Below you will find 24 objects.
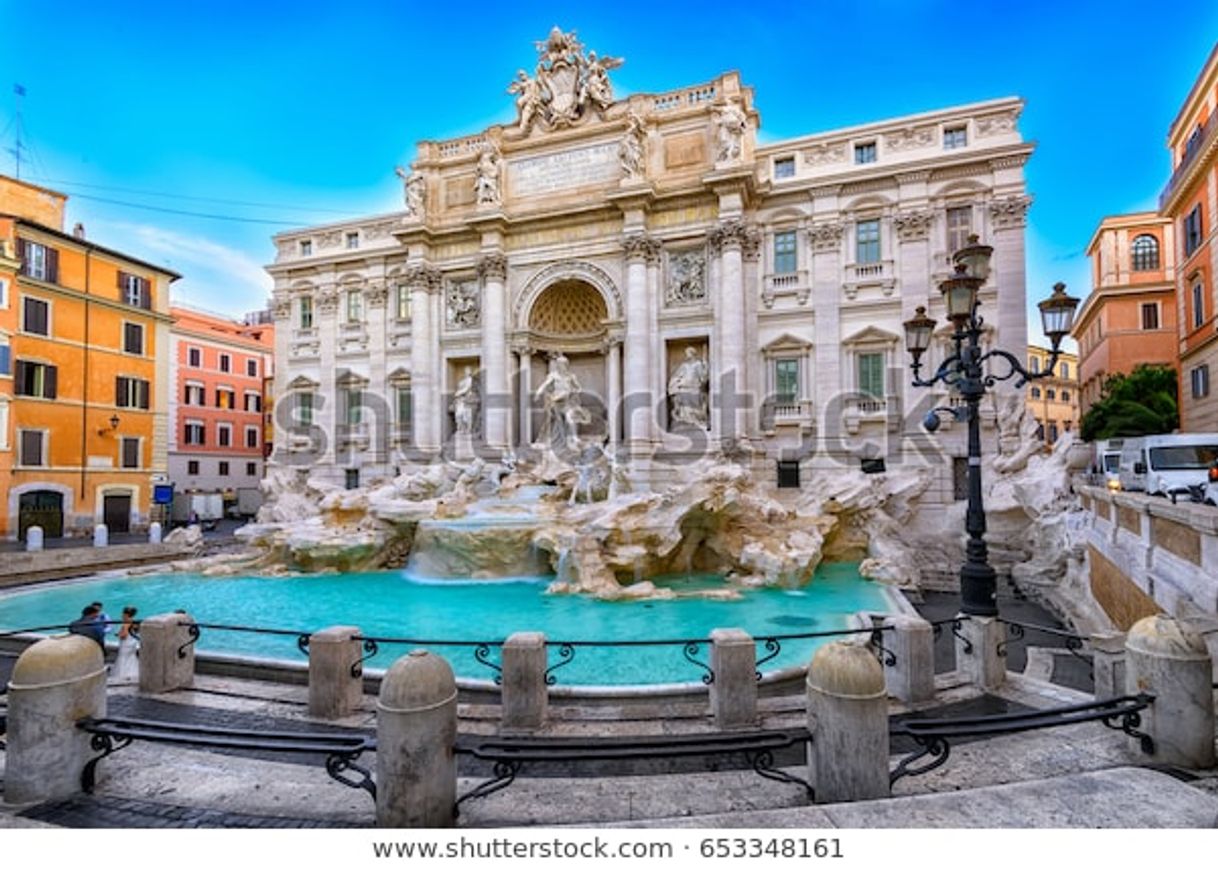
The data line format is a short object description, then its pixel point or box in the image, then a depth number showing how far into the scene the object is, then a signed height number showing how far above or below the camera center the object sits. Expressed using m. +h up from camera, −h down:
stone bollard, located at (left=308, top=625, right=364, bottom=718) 5.15 -1.94
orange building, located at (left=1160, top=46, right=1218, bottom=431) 17.33 +7.08
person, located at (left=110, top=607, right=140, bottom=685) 6.64 -2.31
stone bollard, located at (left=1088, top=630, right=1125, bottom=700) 4.56 -1.72
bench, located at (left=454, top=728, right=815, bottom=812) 2.89 -1.53
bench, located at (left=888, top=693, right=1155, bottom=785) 3.05 -1.47
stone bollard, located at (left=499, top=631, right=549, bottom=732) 4.78 -1.91
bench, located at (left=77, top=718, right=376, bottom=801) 2.95 -1.48
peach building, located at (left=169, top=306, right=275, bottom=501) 31.34 +3.34
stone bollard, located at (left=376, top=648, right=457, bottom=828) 2.97 -1.52
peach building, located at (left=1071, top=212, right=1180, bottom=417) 24.05 +6.99
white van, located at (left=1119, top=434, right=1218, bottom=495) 13.40 -0.28
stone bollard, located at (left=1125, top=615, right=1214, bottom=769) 3.33 -1.42
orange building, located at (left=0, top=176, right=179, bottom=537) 20.52 +3.43
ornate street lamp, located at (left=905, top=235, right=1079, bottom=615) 6.24 +1.07
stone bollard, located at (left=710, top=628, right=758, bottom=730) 4.84 -1.94
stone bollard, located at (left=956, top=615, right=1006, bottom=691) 5.59 -1.97
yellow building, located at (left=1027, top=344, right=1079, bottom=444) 35.81 +3.44
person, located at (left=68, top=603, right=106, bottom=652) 6.63 -1.94
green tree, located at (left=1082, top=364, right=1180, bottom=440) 19.78 +1.59
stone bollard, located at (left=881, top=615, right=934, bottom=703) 5.38 -1.94
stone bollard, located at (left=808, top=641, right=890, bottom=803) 3.12 -1.50
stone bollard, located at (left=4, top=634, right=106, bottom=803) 3.23 -1.47
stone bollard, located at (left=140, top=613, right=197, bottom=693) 5.84 -1.97
